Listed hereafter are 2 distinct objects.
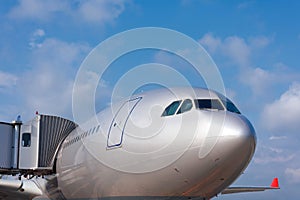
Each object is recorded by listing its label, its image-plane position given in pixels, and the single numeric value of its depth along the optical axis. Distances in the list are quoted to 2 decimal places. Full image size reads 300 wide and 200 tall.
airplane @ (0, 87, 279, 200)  11.34
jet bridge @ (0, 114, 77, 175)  21.30
